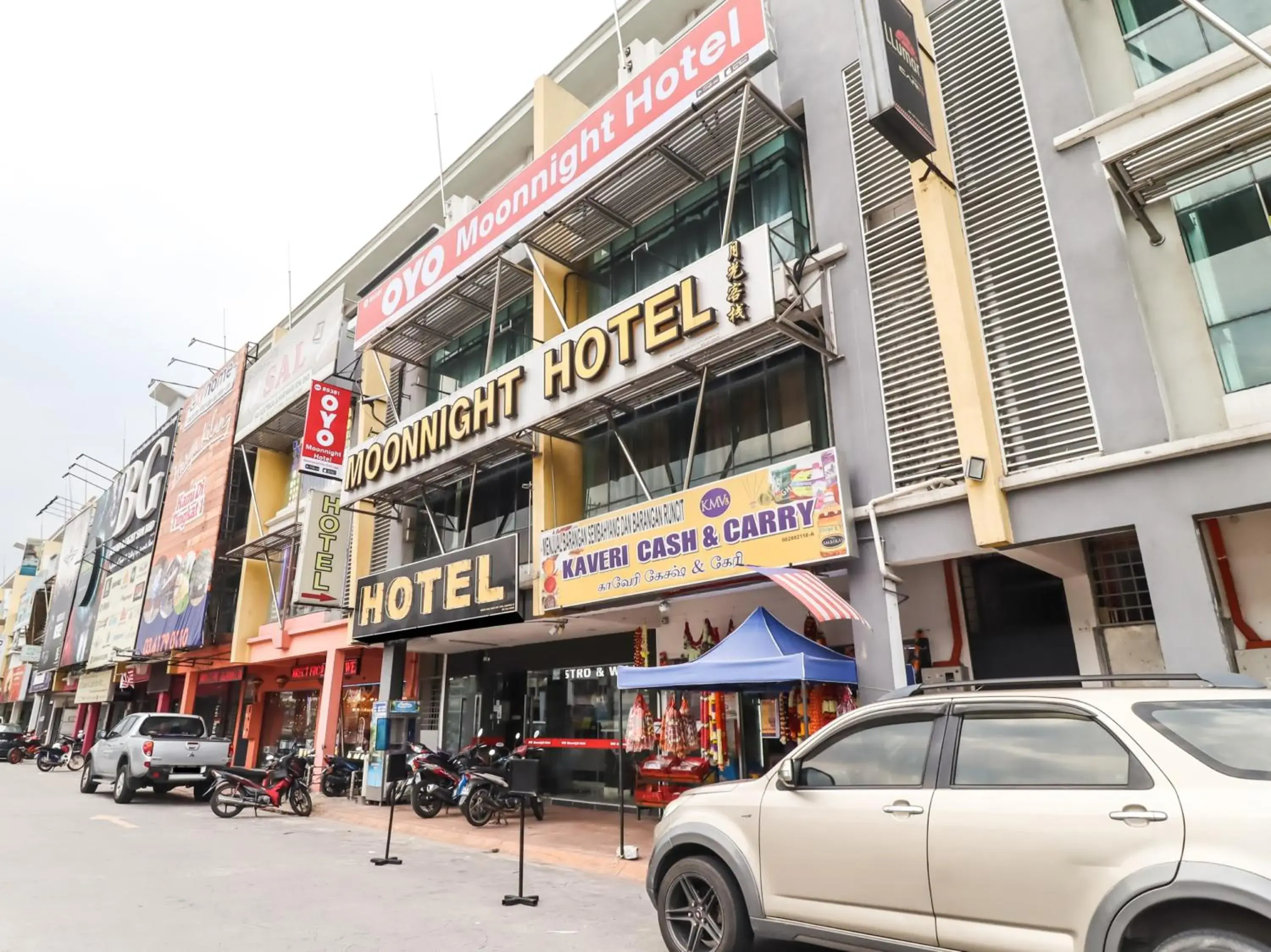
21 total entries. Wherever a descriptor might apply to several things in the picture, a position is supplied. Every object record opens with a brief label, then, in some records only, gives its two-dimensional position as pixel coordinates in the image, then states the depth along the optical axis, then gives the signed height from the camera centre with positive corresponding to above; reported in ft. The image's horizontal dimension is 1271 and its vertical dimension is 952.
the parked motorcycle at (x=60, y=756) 98.27 -3.08
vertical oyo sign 66.08 +25.10
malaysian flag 28.55 +4.39
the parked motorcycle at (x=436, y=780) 45.88 -3.29
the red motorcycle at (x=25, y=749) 115.85 -2.37
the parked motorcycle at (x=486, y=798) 43.01 -4.18
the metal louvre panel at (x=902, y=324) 30.81 +15.88
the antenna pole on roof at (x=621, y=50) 47.67 +41.18
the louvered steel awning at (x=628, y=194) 39.65 +30.28
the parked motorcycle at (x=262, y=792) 49.03 -4.05
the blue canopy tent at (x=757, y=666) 27.22 +1.79
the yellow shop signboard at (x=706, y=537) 31.73 +8.12
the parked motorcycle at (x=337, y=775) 59.93 -3.80
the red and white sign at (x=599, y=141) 38.32 +32.70
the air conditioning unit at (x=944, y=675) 33.81 +1.57
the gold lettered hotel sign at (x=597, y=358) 34.50 +18.81
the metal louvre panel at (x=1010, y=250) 28.22 +17.64
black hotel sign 45.96 +8.23
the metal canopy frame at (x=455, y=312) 53.98 +30.70
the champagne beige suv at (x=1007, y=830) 11.30 -2.03
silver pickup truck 55.16 -1.77
